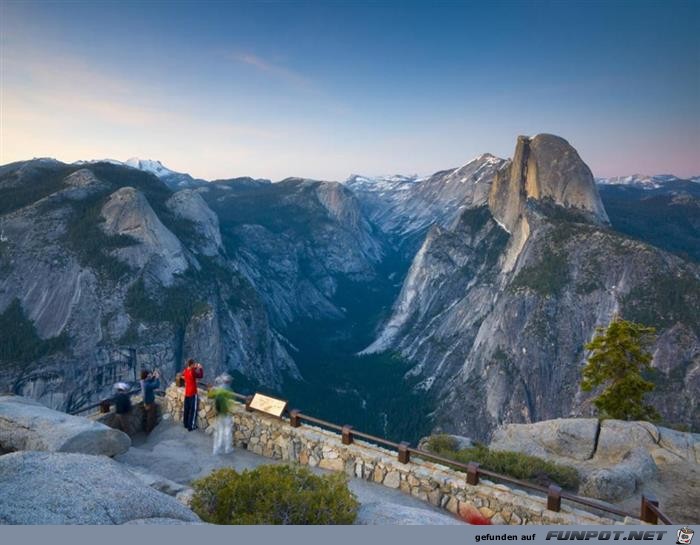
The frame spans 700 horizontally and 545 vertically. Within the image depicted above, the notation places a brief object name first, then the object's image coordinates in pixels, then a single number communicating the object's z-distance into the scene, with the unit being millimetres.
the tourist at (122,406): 17797
